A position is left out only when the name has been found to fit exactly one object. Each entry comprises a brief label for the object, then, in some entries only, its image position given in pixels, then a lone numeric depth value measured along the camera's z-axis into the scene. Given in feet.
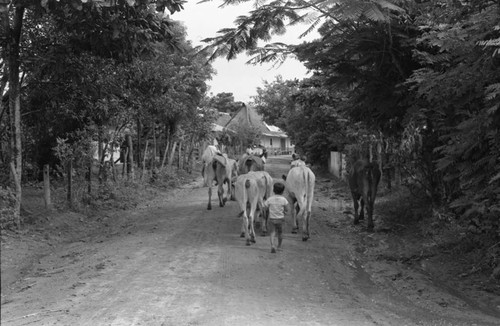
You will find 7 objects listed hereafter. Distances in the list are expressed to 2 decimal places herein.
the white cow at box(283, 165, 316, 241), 34.86
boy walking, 29.30
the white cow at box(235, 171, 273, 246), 32.55
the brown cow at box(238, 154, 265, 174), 40.11
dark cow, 39.47
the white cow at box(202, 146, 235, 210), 48.24
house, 236.63
